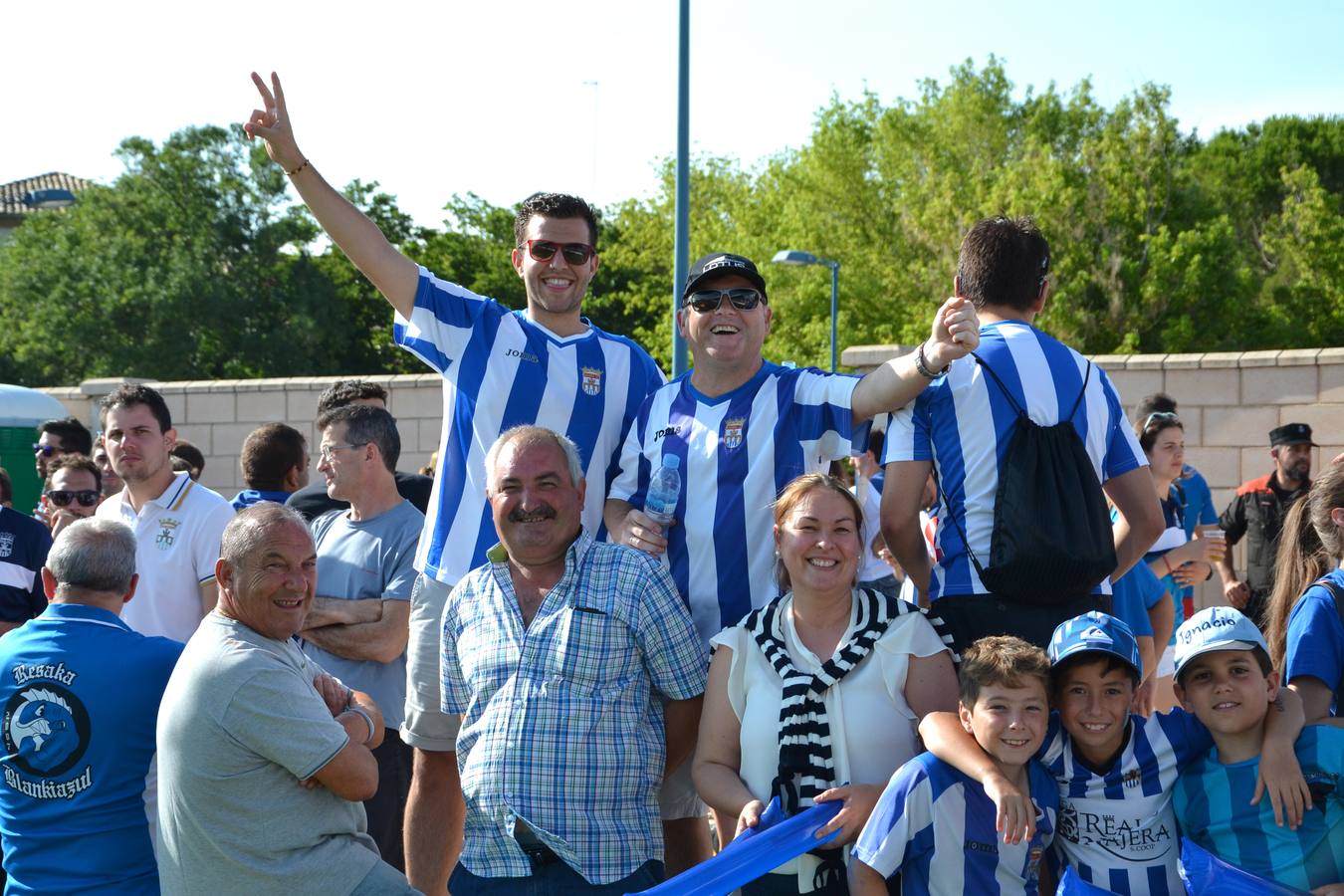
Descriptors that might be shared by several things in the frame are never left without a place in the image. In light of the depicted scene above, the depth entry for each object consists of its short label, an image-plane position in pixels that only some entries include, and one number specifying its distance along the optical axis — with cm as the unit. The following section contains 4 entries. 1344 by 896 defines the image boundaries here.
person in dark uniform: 859
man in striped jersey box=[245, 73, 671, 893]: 429
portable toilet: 1418
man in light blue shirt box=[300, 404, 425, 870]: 481
